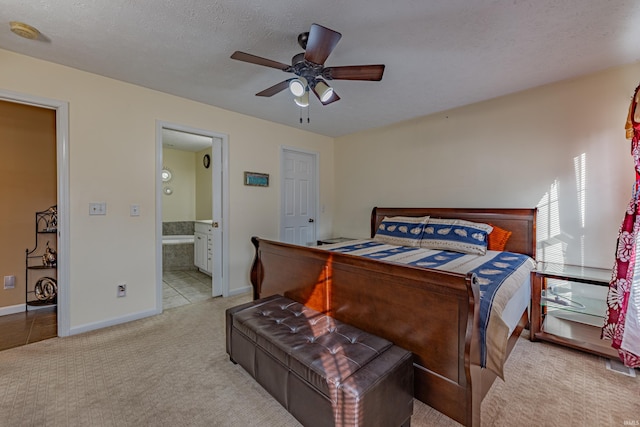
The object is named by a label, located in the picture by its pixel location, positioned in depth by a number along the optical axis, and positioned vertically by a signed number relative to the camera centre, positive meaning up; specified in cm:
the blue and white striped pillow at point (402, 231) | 341 -26
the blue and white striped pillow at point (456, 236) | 292 -28
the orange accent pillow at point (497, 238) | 306 -32
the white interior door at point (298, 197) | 448 +24
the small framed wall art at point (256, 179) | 390 +47
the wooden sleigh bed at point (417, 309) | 143 -64
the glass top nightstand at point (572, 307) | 230 -88
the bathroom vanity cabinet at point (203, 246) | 446 -61
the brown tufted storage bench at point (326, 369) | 130 -84
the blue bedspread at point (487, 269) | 155 -48
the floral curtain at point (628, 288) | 192 -57
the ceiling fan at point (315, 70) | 167 +102
